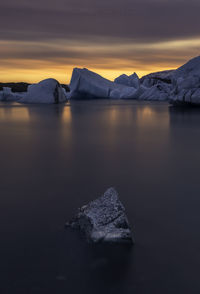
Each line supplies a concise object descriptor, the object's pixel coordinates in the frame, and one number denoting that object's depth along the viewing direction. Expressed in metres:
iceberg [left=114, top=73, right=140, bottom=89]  71.75
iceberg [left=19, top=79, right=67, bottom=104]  39.06
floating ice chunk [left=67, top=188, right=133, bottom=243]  3.31
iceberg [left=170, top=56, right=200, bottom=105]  27.36
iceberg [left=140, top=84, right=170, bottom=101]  53.31
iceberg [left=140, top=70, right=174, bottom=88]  74.28
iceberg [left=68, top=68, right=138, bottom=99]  53.78
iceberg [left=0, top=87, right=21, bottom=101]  53.03
